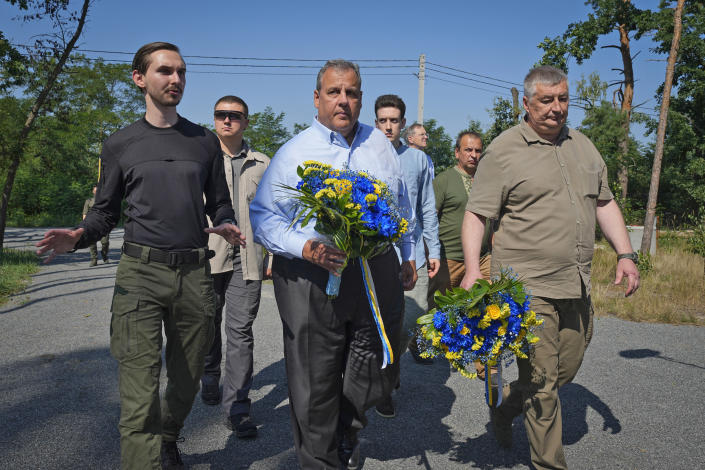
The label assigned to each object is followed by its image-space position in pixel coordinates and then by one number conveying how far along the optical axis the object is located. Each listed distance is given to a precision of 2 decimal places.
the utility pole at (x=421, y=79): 28.30
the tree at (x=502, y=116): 24.98
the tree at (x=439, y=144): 55.16
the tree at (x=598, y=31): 26.98
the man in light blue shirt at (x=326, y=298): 3.06
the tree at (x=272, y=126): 40.46
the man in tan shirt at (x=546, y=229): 3.35
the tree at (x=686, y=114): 27.41
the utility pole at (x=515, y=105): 25.17
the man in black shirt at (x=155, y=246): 3.00
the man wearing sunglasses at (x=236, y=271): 4.47
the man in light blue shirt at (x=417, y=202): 4.67
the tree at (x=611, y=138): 26.94
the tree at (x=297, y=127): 57.52
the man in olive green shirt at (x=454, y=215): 5.94
